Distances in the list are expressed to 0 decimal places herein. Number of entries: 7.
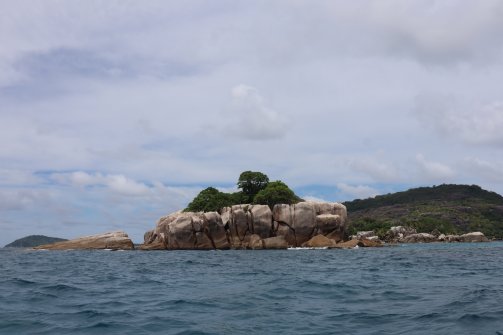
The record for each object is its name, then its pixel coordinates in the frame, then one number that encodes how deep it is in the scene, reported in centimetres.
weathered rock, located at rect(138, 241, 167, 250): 7894
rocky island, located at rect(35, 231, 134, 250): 8112
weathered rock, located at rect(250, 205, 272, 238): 7600
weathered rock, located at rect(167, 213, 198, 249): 7554
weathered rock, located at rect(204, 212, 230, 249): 7600
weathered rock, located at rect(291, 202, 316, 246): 7669
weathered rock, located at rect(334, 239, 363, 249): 7360
